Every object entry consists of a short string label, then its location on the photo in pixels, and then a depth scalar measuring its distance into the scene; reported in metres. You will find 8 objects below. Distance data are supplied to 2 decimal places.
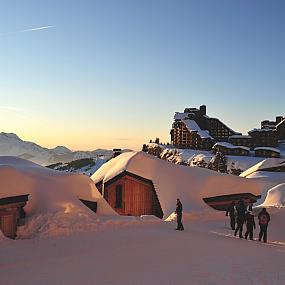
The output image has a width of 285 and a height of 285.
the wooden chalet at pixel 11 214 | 14.90
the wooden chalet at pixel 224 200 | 27.86
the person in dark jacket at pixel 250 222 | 15.82
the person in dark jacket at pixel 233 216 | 20.17
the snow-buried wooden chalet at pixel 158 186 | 27.42
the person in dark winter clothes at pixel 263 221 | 15.21
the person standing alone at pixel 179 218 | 17.38
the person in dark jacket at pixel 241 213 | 16.94
